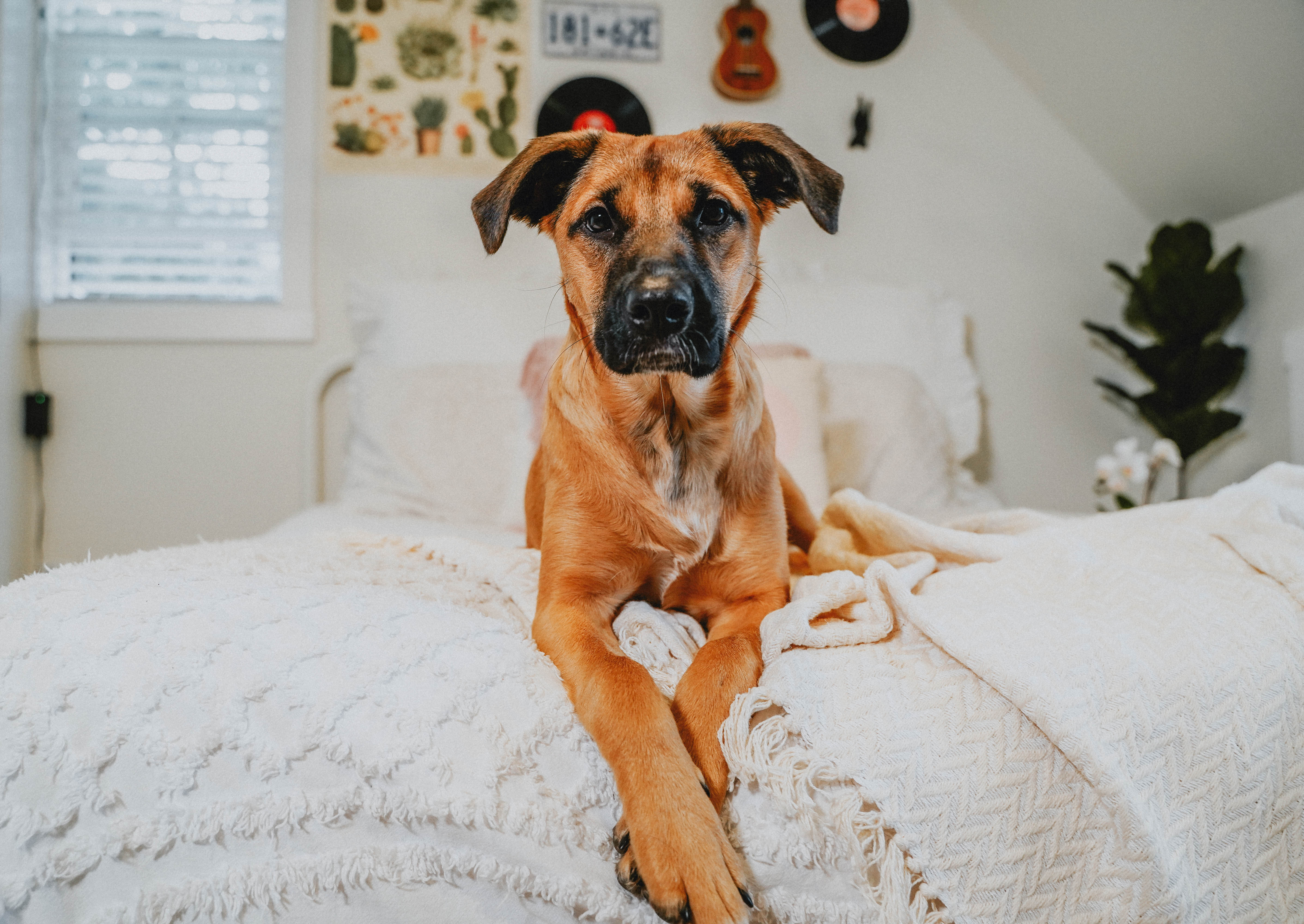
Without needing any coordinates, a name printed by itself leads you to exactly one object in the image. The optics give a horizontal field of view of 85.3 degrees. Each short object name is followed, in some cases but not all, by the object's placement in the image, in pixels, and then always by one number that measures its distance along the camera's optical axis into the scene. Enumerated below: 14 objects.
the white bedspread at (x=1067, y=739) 0.65
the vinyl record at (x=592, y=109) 2.75
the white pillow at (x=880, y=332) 2.46
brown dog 0.97
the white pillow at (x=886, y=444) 2.15
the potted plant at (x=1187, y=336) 2.69
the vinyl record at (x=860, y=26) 2.88
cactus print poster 2.74
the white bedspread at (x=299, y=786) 0.64
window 2.71
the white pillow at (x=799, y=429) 1.89
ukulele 2.79
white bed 0.65
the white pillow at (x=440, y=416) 2.11
